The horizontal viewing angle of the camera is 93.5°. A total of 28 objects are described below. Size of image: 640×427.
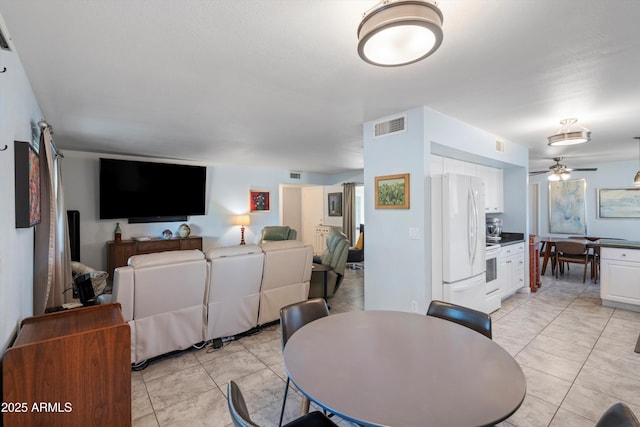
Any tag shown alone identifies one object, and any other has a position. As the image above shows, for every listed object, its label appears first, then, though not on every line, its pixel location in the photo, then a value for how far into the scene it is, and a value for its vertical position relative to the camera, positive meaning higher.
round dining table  1.01 -0.66
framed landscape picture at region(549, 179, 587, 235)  7.23 +0.12
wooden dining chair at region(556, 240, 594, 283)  5.35 -0.75
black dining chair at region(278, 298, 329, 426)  1.88 -0.67
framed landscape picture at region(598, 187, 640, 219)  6.55 +0.20
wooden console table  5.09 -0.58
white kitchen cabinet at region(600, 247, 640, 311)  3.94 -0.87
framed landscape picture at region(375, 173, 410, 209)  3.18 +0.24
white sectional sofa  2.50 -0.73
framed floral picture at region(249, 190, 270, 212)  7.19 +0.33
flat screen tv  5.17 +0.47
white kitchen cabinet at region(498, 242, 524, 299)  4.27 -0.84
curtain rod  2.67 +0.82
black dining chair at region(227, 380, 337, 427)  0.98 -0.69
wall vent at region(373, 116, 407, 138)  3.20 +0.96
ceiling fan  5.57 +0.73
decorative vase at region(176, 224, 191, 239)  5.92 -0.32
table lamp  6.73 -0.12
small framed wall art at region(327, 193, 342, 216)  8.04 +0.27
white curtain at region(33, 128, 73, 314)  2.56 -0.27
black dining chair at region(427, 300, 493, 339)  1.80 -0.66
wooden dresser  1.31 -0.74
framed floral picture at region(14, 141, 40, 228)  1.90 +0.21
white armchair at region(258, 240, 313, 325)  3.26 -0.69
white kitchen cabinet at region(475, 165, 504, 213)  4.68 +0.41
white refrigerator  3.07 -0.30
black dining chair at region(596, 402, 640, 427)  0.88 -0.63
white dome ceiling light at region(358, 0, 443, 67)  1.25 +0.81
